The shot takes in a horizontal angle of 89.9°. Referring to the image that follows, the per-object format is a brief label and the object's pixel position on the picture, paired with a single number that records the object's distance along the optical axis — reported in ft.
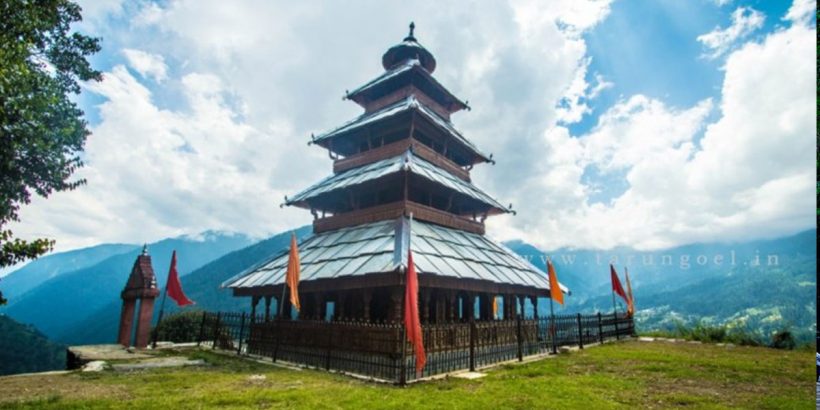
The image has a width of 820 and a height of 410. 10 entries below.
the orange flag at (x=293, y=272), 42.03
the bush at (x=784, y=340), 54.12
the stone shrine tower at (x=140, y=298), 54.08
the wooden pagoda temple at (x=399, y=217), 45.44
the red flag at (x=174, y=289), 53.88
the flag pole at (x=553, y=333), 47.96
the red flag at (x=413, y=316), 29.68
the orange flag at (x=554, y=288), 53.81
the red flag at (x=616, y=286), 67.95
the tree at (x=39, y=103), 36.19
